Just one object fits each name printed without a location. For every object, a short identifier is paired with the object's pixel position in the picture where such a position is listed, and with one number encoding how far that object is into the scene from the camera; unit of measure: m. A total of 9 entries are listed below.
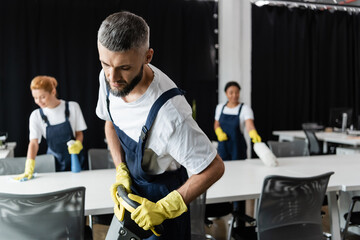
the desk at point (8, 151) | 3.90
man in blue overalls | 1.12
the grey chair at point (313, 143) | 5.01
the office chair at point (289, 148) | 3.62
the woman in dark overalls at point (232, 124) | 4.08
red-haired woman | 2.99
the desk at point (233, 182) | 2.12
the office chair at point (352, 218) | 2.55
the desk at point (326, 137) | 4.78
